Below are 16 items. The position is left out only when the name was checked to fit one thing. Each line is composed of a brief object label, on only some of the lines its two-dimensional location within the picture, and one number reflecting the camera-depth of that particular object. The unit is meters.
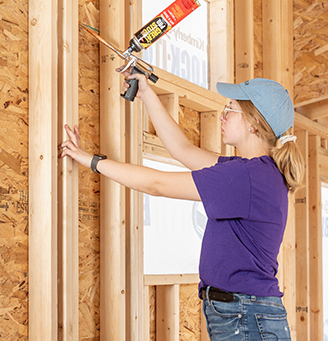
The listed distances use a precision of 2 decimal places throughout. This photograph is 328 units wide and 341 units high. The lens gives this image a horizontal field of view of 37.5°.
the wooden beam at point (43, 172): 1.86
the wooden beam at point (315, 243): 5.05
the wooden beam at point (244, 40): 3.53
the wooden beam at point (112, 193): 2.22
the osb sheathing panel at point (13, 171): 1.85
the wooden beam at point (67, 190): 1.95
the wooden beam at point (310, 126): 4.82
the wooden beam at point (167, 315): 2.66
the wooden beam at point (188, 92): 2.66
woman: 1.70
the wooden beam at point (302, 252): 4.89
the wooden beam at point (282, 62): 3.75
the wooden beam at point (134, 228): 2.34
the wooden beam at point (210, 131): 3.17
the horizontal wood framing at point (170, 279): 2.59
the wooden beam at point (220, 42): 3.25
